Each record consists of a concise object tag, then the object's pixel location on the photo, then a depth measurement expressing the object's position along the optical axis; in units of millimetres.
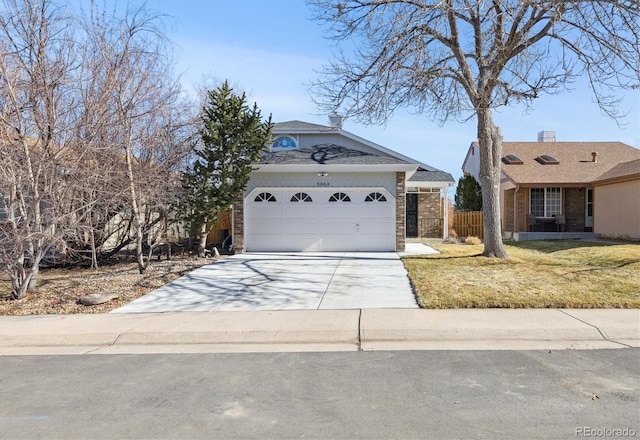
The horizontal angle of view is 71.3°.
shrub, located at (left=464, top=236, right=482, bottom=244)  19867
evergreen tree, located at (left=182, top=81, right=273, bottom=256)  13641
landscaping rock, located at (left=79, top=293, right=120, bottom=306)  8477
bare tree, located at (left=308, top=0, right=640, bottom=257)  11344
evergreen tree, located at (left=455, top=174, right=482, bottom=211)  26328
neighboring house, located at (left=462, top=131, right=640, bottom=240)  19312
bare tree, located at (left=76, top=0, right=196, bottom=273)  9766
